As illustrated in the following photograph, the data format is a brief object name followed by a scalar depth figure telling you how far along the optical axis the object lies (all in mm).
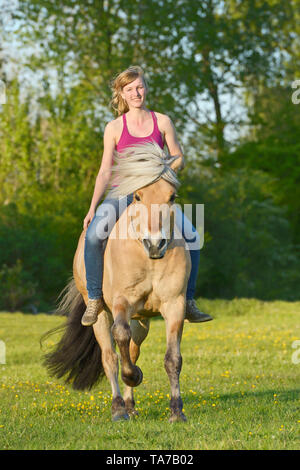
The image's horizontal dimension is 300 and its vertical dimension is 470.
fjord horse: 11844
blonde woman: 13422
